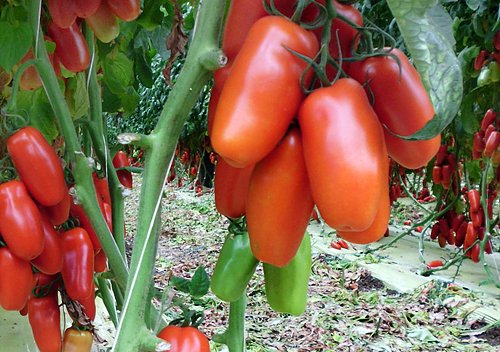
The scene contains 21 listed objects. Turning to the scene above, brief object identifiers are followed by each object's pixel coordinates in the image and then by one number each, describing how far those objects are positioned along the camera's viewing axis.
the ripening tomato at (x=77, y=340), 0.98
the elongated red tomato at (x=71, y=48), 0.88
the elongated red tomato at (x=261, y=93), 0.43
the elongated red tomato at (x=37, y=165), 0.77
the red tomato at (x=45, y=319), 0.96
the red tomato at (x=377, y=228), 0.48
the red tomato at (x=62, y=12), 0.79
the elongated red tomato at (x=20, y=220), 0.77
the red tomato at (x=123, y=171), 1.08
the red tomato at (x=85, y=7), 0.78
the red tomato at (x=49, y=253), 0.82
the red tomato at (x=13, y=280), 0.81
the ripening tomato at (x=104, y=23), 0.83
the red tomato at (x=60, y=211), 0.81
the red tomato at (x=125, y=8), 0.81
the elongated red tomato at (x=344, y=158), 0.42
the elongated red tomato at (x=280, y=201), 0.46
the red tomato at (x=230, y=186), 0.54
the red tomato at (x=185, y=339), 0.63
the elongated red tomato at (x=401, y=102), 0.46
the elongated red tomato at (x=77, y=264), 0.88
